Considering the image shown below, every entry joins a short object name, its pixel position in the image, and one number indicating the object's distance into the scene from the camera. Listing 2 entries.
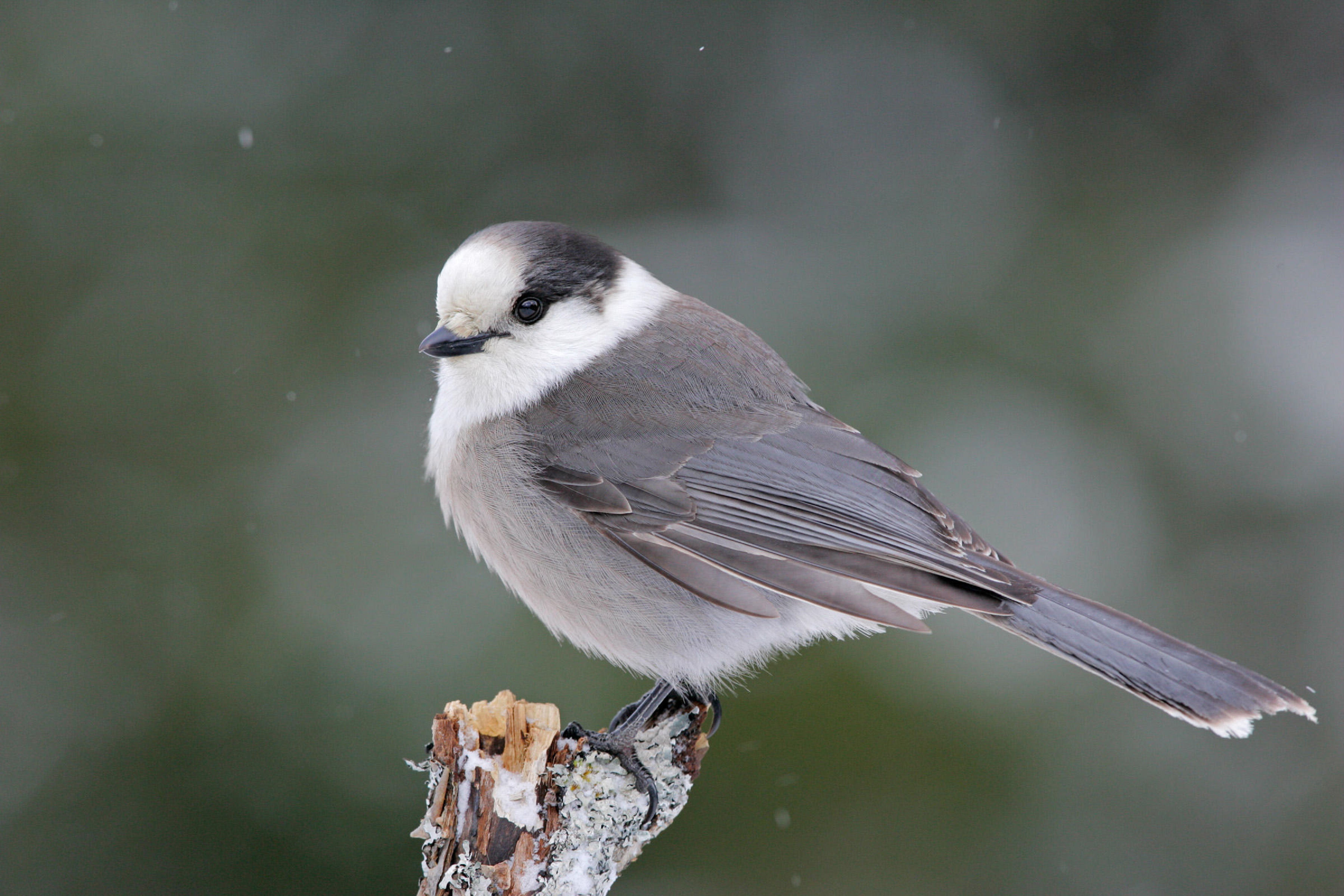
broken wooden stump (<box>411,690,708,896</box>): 5.11
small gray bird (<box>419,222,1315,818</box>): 5.15
